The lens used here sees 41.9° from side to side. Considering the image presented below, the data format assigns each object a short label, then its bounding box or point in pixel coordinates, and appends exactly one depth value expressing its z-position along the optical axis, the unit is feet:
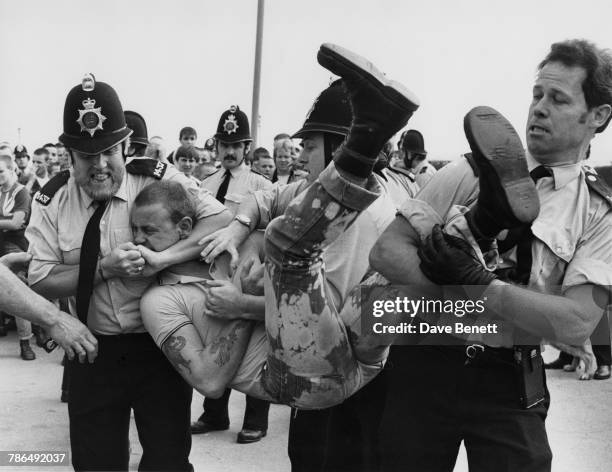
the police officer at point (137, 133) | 20.67
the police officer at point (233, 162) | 22.56
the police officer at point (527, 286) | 7.46
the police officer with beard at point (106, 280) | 10.41
